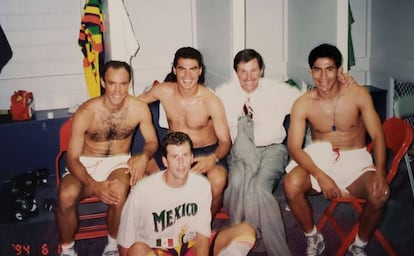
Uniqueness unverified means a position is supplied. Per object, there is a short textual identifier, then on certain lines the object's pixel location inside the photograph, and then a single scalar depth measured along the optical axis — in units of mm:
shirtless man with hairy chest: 2752
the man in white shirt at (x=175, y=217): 2246
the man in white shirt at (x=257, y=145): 2775
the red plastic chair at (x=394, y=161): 2729
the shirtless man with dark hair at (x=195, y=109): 2961
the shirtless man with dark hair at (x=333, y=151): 2744
